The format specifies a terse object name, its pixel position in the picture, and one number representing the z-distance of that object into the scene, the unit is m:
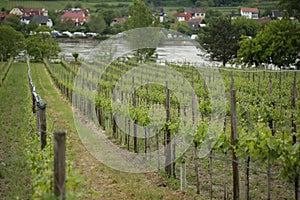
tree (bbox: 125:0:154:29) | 54.96
